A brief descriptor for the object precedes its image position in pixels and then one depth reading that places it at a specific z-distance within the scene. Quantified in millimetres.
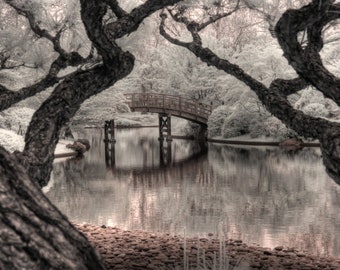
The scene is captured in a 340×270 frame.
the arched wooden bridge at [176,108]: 35594
